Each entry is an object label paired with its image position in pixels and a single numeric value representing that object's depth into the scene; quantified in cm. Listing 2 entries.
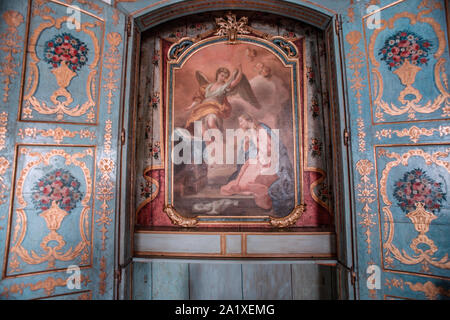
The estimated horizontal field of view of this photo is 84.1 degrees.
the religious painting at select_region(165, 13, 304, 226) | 278
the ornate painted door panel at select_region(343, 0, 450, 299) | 213
